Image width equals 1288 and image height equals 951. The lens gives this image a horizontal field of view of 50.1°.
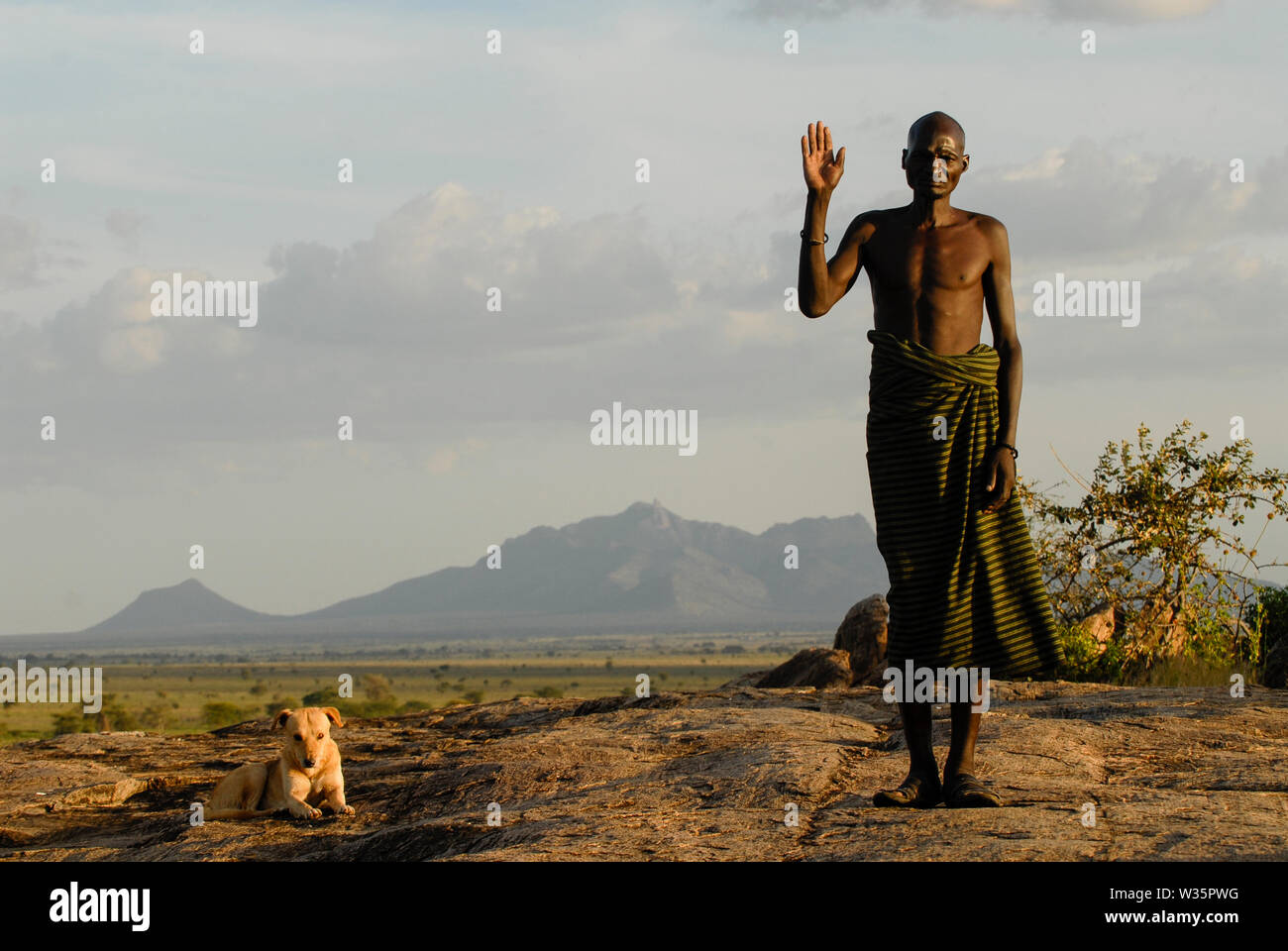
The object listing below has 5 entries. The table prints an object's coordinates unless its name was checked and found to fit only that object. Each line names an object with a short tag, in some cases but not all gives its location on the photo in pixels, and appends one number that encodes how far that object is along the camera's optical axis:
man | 6.42
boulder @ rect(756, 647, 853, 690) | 15.86
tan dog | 8.07
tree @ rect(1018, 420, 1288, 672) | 15.47
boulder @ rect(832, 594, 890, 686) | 16.77
